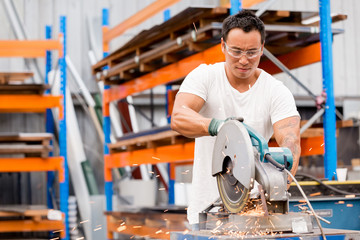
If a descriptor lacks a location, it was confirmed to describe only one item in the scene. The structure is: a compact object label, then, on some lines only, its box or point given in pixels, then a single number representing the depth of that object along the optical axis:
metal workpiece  2.34
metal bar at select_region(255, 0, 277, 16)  5.38
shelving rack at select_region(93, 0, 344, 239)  5.71
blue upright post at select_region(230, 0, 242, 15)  5.36
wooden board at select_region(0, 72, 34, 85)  8.32
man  2.97
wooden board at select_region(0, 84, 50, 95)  7.74
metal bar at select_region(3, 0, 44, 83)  9.50
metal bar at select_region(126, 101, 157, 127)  9.30
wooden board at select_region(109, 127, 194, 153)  6.38
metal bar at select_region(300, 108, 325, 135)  5.60
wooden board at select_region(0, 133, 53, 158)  7.62
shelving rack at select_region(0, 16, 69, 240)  7.90
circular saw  2.28
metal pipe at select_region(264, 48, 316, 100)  5.68
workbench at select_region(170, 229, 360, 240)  2.27
